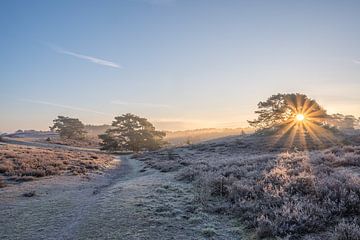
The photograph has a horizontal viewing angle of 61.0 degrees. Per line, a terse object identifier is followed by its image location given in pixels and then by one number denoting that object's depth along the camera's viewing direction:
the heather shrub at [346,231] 7.81
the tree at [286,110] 74.12
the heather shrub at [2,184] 19.14
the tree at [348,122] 128.46
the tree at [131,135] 81.56
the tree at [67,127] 109.08
